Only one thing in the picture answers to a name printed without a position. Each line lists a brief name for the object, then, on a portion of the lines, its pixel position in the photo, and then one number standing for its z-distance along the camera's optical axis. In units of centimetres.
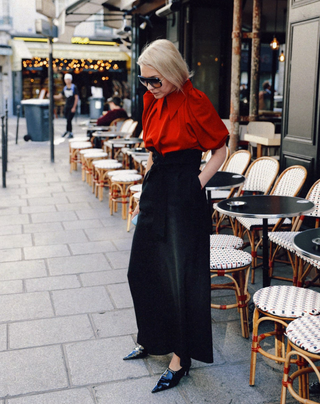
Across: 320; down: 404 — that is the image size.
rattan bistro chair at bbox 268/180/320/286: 357
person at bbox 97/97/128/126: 1025
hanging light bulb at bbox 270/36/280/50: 1093
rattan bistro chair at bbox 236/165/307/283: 399
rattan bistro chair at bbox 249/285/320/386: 242
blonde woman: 244
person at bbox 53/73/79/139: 1453
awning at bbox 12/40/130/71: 2388
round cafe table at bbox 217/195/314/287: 302
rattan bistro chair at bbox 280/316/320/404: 209
